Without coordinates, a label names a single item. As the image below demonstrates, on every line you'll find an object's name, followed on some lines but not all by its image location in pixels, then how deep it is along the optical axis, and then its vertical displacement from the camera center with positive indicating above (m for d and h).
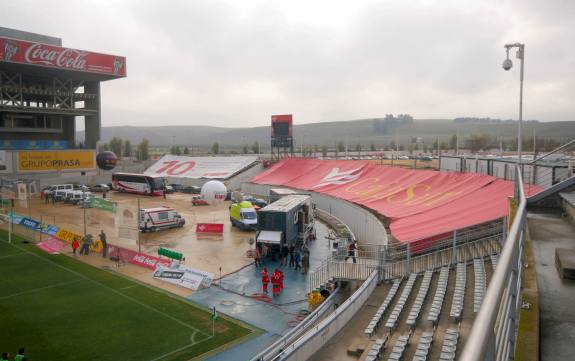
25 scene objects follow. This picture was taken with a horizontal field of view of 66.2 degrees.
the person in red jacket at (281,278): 18.83 -5.59
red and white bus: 53.03 -4.46
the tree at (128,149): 118.50 -0.54
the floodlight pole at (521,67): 15.68 +2.88
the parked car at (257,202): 41.70 -5.28
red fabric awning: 18.53 -2.90
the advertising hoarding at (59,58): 51.91 +11.35
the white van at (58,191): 47.62 -4.85
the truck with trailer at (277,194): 37.24 -3.96
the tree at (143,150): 105.88 -0.73
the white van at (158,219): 32.03 -5.36
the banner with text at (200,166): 66.06 -3.12
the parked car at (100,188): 57.24 -5.40
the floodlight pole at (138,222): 23.24 -4.06
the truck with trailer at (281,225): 24.59 -4.55
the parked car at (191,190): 58.79 -5.71
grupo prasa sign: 55.90 -1.79
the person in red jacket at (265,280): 19.27 -5.85
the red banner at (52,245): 26.12 -5.95
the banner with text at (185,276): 19.77 -5.94
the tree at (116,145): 121.62 +0.56
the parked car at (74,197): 46.50 -5.26
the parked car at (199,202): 47.57 -5.92
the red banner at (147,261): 22.19 -5.89
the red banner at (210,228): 31.70 -5.83
